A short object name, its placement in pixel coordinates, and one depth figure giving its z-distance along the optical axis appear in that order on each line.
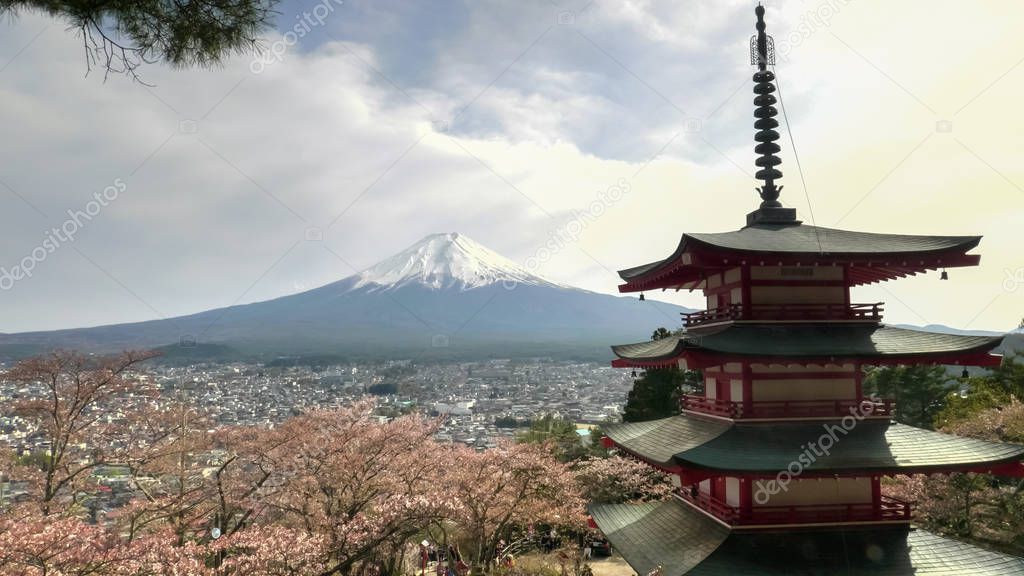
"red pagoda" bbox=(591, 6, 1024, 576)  9.88
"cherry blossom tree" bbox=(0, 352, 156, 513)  15.45
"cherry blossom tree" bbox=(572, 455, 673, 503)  24.46
